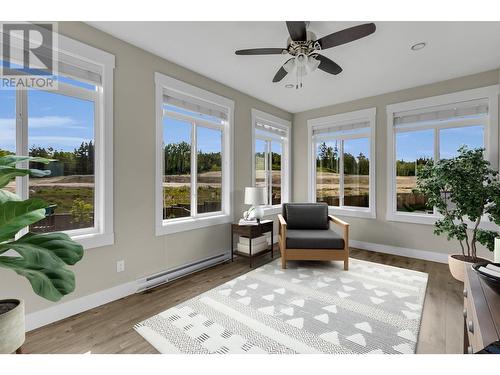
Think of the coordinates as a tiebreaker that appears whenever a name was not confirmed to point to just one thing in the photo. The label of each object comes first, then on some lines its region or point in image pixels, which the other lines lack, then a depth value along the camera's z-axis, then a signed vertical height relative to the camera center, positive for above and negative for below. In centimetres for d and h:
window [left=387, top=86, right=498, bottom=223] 329 +73
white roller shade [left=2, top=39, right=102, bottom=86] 192 +103
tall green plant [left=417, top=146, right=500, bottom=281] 273 -11
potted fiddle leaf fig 102 -30
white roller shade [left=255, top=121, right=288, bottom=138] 434 +103
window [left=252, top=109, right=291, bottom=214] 437 +54
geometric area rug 173 -113
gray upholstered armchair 314 -78
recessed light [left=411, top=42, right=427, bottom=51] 254 +145
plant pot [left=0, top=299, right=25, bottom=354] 113 -68
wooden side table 335 -67
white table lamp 353 -22
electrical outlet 246 -83
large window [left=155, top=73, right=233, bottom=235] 292 +37
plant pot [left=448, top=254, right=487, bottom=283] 274 -91
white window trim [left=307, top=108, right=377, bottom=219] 417 +58
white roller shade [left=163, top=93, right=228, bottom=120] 299 +104
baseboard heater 266 -107
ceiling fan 188 +118
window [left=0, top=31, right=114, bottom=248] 199 +39
